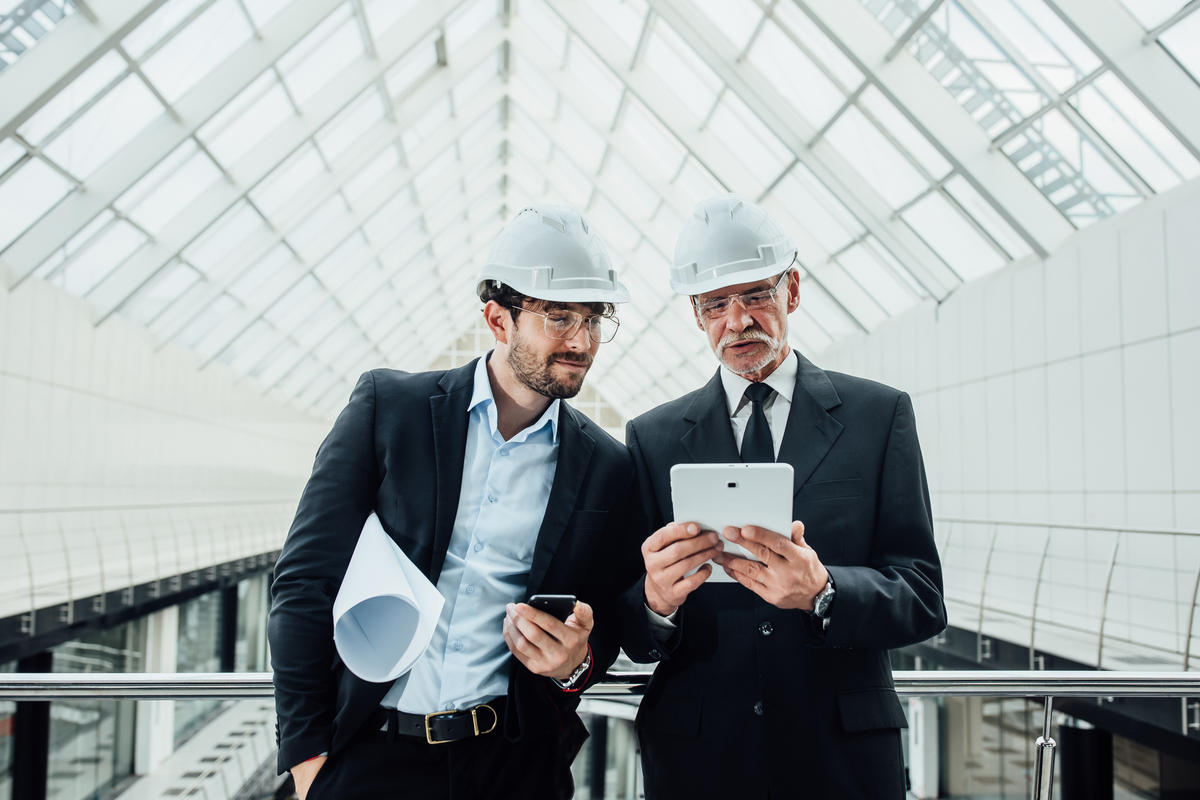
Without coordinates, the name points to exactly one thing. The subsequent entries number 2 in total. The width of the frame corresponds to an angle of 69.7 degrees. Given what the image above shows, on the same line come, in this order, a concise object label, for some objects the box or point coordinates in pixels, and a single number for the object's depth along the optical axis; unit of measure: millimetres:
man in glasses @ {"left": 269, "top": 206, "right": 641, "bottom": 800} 1830
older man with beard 1812
